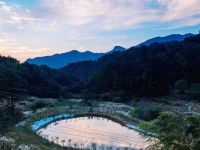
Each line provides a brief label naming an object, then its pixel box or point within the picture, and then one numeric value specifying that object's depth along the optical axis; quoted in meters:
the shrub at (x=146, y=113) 18.48
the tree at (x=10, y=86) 17.89
